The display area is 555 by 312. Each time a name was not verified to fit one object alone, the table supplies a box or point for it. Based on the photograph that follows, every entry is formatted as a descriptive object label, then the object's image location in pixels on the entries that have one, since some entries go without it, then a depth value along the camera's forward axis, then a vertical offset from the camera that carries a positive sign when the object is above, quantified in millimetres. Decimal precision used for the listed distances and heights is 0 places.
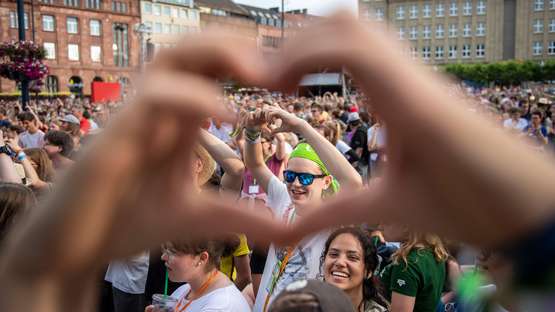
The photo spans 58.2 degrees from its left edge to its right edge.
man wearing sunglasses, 2281 -497
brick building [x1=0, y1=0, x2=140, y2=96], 49750 +6138
